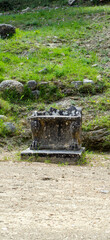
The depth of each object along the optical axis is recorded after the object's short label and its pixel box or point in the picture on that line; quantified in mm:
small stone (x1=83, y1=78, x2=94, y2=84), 8125
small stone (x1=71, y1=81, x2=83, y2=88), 8102
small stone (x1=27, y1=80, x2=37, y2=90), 8172
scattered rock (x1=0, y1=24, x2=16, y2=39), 10867
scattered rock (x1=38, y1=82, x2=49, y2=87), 8188
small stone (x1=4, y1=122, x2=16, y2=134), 7023
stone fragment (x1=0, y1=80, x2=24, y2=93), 8055
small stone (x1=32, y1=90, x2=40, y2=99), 8091
